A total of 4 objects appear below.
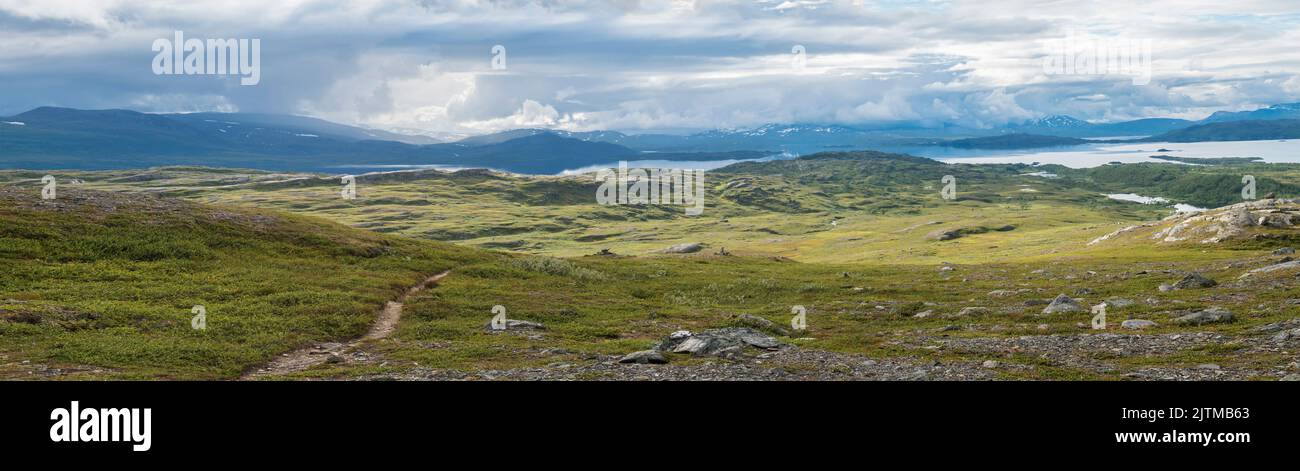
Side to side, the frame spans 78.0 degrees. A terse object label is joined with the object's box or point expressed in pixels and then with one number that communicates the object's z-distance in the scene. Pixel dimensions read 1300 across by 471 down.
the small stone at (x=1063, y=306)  46.56
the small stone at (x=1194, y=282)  52.78
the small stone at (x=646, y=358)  35.34
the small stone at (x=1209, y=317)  39.47
